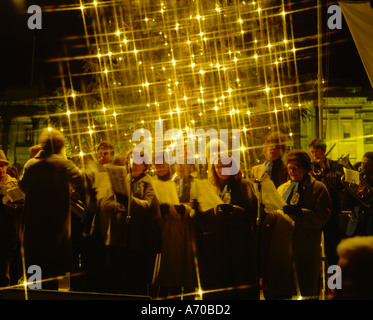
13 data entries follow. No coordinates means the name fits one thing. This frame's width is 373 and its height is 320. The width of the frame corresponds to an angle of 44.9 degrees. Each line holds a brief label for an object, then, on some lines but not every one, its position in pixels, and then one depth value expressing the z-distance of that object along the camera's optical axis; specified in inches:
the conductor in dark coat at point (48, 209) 212.2
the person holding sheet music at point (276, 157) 233.8
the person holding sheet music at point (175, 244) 210.2
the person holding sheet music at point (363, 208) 243.4
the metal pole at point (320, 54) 358.6
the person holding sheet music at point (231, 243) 192.1
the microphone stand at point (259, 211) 184.5
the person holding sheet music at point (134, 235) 219.6
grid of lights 400.8
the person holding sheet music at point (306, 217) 189.8
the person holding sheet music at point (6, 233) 235.6
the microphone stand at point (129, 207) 208.5
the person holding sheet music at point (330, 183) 232.8
